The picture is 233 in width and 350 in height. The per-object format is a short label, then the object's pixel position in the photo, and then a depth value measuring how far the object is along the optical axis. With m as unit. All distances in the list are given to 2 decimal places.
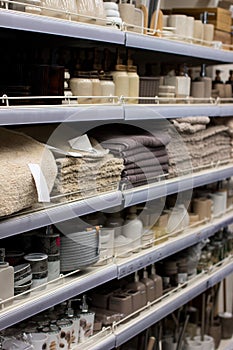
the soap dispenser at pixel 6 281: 2.06
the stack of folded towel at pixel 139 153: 2.64
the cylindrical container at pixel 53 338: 2.34
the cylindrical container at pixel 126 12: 2.67
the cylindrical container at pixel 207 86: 3.47
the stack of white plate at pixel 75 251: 2.43
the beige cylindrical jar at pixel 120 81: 2.69
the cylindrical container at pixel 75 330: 2.47
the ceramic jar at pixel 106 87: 2.57
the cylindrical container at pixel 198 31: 3.31
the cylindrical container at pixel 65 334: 2.40
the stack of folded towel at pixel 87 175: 2.30
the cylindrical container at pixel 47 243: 2.36
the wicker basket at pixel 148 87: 2.90
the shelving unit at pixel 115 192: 2.06
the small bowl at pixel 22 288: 2.16
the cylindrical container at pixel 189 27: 3.20
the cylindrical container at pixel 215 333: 3.77
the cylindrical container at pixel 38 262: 2.25
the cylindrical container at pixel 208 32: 3.41
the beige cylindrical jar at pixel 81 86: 2.45
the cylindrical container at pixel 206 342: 3.55
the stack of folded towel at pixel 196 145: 3.10
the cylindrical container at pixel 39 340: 2.28
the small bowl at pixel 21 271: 2.17
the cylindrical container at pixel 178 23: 3.13
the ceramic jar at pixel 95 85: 2.51
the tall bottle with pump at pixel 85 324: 2.52
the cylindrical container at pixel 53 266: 2.35
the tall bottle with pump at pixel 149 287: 2.99
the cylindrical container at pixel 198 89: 3.42
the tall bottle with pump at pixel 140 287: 2.92
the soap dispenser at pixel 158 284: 3.07
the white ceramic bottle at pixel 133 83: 2.75
